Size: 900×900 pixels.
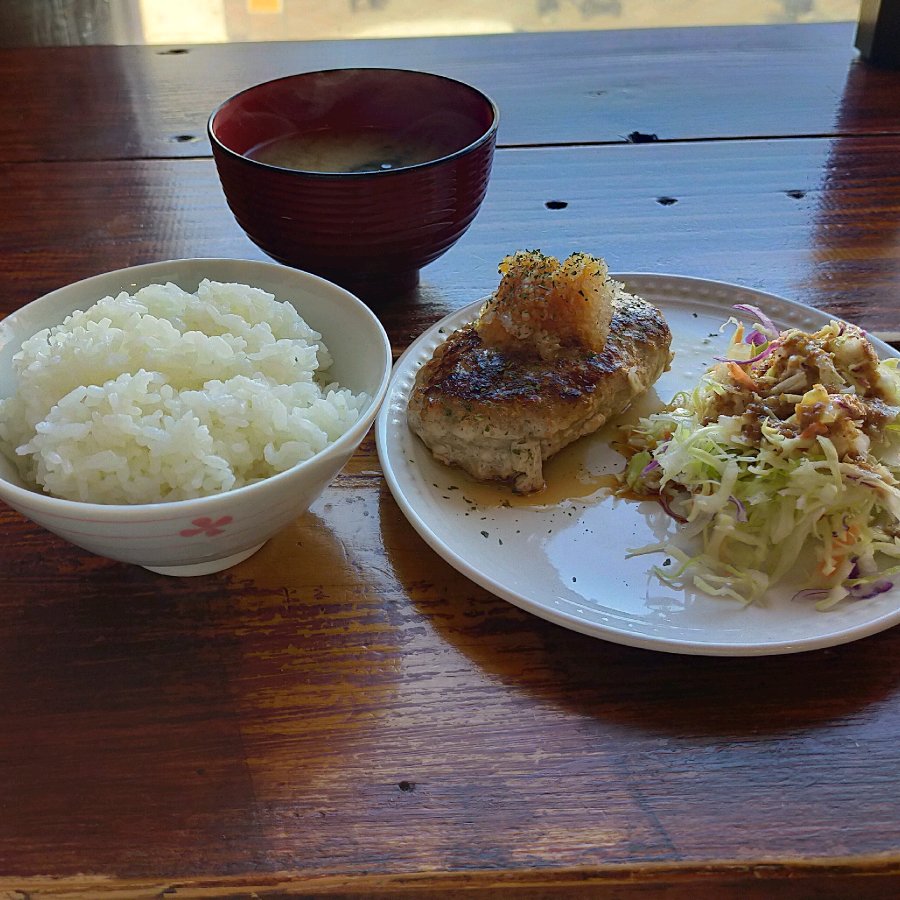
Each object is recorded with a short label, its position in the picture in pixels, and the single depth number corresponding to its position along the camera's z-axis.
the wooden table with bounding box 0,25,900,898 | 0.24
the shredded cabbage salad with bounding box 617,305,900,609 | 0.31
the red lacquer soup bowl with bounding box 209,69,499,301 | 0.39
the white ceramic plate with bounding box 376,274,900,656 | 0.28
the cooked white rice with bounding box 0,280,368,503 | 0.28
